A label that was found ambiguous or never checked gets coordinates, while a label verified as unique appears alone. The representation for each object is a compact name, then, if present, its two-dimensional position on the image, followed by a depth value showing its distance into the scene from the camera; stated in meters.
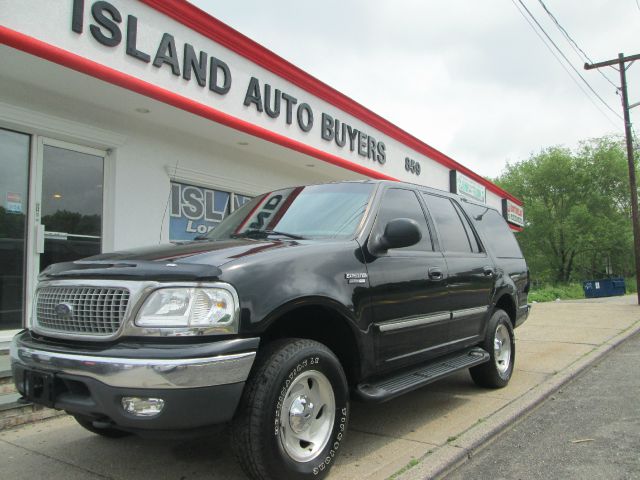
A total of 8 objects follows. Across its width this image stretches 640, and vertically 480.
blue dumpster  26.45
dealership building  5.85
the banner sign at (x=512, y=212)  20.72
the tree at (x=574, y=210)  39.62
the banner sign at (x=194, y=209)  8.21
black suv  2.54
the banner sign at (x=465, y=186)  15.60
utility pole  18.50
